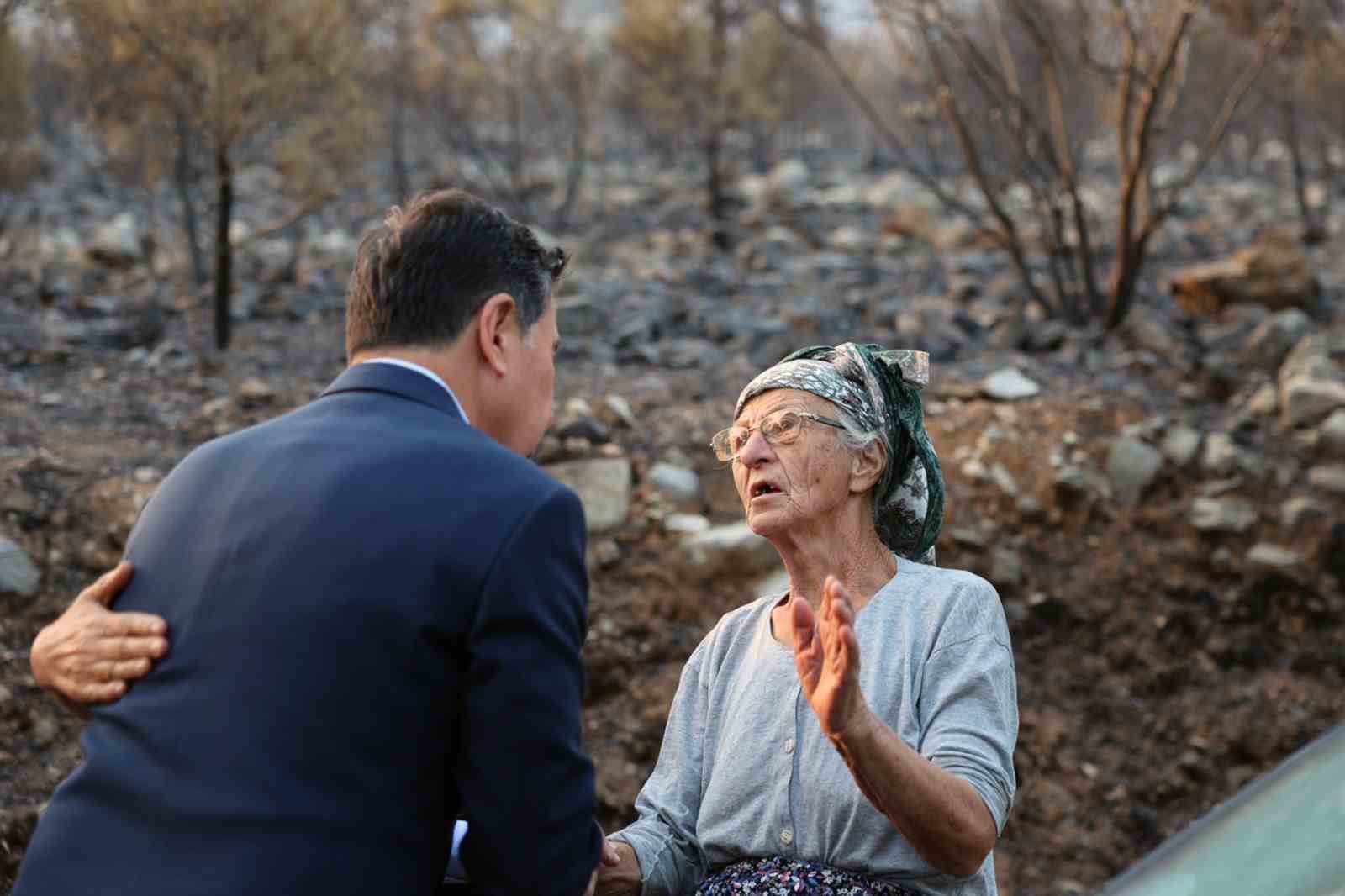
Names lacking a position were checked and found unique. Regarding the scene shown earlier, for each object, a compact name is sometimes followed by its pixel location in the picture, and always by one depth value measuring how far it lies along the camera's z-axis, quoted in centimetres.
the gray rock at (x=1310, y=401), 651
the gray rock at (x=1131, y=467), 605
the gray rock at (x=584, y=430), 587
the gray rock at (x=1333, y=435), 628
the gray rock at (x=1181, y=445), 623
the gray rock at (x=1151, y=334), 766
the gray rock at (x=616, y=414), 611
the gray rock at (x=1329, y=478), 608
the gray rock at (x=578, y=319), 833
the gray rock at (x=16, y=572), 457
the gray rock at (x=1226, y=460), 618
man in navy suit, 161
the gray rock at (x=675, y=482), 563
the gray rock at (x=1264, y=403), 671
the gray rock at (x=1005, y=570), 559
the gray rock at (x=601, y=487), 546
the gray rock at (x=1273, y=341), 731
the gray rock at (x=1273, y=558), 573
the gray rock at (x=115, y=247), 1132
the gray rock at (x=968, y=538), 563
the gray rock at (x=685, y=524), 542
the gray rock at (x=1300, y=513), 589
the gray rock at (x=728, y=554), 525
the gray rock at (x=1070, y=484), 594
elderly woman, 196
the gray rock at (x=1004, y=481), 593
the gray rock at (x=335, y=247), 1227
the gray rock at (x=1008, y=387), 657
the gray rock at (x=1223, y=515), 589
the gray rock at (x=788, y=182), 1617
